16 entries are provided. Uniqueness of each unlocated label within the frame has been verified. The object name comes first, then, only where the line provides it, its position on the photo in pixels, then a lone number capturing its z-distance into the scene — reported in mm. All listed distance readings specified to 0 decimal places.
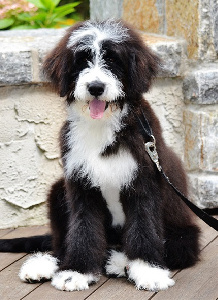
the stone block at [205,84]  4238
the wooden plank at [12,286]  3342
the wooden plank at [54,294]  3291
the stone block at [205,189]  4355
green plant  5256
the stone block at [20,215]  4348
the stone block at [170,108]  4418
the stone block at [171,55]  4301
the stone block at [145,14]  4672
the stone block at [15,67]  4137
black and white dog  3156
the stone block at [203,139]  4297
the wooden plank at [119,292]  3277
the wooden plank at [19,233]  3859
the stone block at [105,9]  5078
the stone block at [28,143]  4254
